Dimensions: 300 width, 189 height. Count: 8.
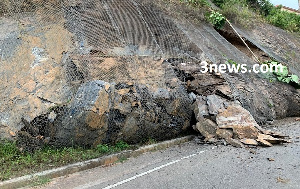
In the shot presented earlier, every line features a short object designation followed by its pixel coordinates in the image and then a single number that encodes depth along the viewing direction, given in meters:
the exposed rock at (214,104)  5.90
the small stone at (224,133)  5.41
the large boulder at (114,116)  4.46
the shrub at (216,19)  9.61
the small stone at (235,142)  5.12
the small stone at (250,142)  5.15
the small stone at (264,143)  5.12
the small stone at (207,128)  5.63
